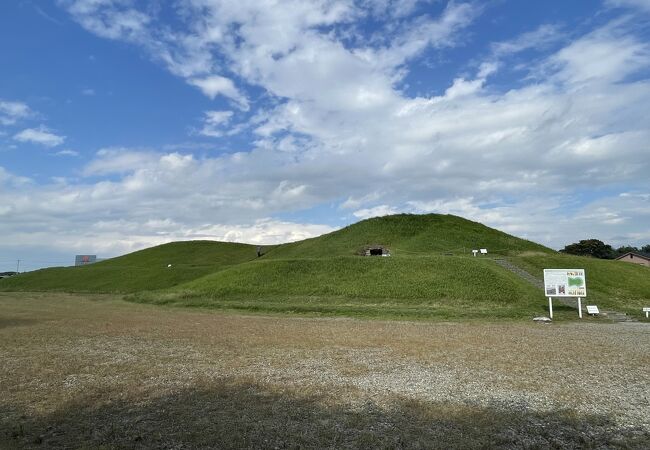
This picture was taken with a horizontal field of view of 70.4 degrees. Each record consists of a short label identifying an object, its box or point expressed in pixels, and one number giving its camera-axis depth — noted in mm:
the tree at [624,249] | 134250
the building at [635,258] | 98012
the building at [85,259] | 168812
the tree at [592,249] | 121000
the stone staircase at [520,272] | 43309
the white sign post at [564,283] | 32156
